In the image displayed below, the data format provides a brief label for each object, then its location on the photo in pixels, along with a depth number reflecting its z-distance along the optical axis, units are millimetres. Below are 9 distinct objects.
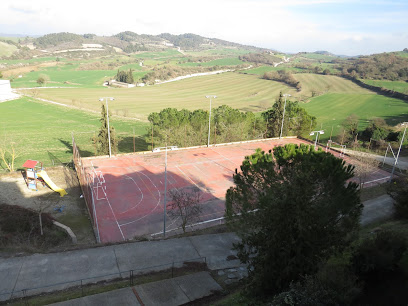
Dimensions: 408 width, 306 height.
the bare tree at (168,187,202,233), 19781
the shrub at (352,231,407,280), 10266
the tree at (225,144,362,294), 9938
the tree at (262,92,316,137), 47556
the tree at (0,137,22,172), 34903
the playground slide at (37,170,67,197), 27327
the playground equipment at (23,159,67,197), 27406
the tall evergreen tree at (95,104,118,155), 35281
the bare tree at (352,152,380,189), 28562
